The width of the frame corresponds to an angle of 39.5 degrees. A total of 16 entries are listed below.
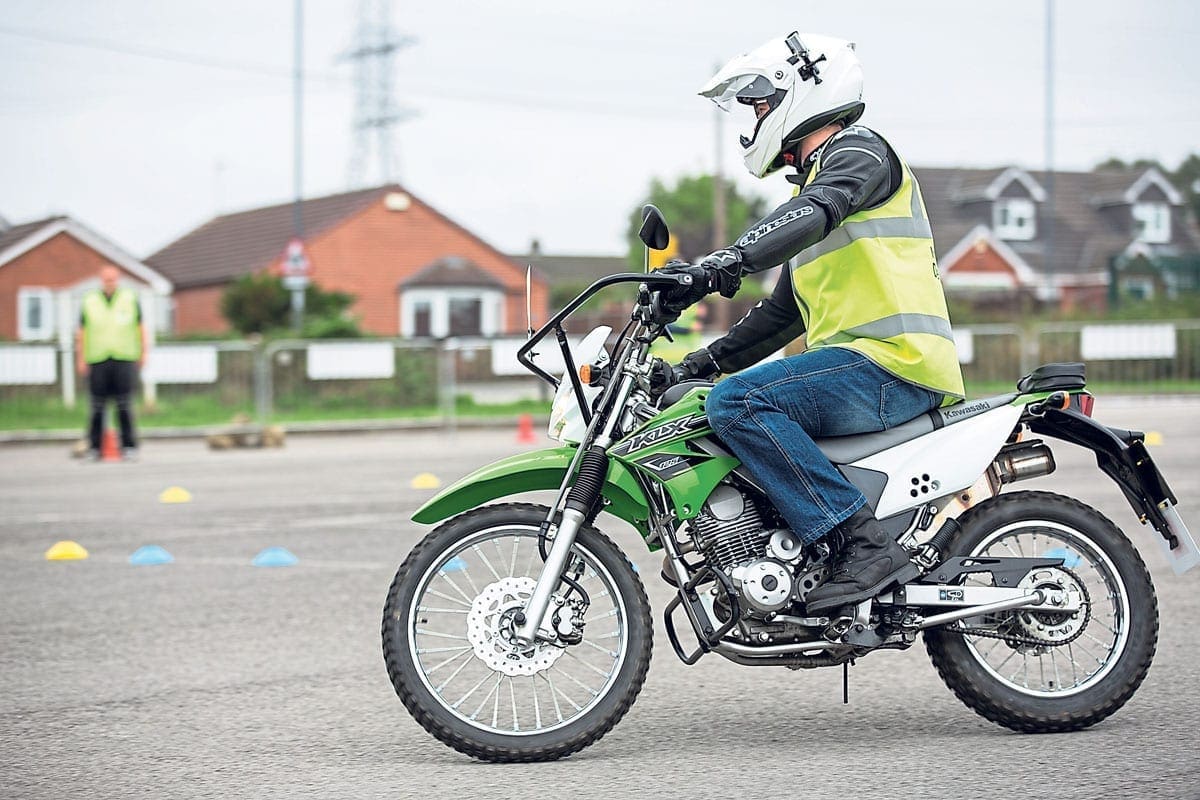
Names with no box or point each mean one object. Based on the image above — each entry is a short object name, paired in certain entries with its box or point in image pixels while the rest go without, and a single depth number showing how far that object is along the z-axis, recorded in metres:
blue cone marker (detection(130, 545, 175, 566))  9.77
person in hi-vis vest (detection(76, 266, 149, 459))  18.77
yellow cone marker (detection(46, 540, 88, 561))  10.04
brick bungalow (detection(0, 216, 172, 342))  48.09
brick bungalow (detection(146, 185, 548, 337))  51.72
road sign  30.31
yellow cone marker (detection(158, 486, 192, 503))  13.71
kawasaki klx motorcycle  4.90
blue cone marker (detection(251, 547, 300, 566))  9.56
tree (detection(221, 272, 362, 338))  37.91
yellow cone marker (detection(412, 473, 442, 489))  14.43
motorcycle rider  4.82
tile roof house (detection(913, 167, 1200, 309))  63.41
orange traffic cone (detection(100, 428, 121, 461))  19.00
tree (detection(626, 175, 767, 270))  103.56
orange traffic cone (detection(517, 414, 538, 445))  20.62
